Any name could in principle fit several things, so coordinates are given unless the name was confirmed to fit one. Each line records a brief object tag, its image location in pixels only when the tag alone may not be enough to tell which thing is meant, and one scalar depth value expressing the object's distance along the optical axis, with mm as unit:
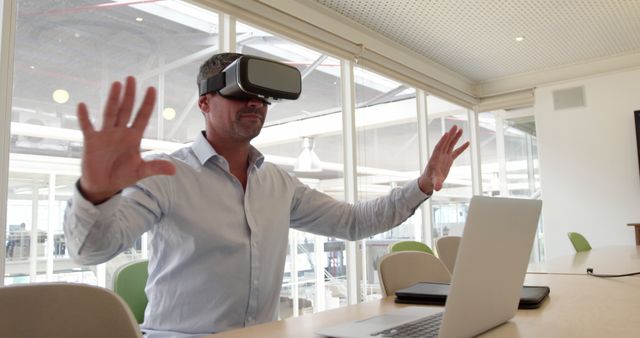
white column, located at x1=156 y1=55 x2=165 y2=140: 2723
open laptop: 770
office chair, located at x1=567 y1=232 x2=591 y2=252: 3407
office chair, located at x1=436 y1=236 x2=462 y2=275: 2504
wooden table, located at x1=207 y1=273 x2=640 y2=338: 955
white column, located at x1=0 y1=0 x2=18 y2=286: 2104
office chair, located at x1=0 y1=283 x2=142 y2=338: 847
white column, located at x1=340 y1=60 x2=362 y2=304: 3877
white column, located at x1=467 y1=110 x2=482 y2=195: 5762
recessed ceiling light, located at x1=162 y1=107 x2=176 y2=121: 2763
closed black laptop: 1200
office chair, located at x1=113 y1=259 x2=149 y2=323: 1725
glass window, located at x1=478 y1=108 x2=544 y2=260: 5715
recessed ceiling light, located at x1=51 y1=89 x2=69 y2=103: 2349
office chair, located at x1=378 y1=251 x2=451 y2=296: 1582
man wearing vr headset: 1161
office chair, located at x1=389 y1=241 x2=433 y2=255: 2693
